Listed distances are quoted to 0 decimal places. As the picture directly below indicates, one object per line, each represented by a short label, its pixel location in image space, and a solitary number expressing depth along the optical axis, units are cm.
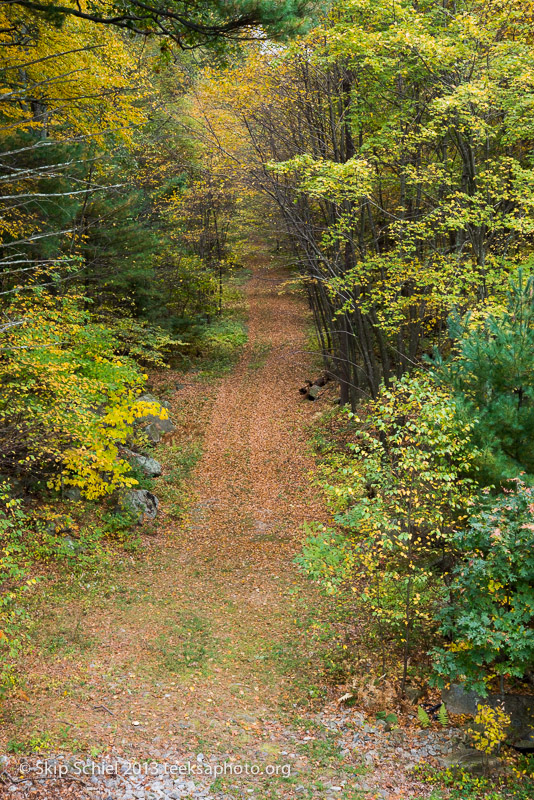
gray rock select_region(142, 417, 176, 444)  1491
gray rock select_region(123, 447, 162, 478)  1216
